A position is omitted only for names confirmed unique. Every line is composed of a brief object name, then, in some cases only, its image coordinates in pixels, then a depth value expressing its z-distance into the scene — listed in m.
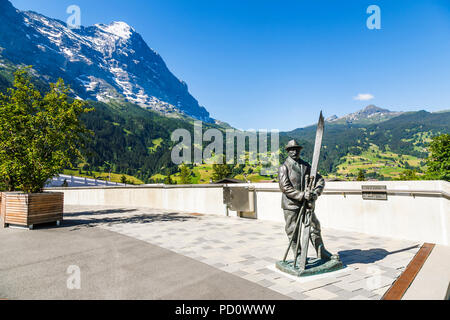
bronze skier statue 5.34
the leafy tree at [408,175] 94.06
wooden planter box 10.39
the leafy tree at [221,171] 88.88
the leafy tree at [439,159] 50.31
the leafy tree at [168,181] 116.29
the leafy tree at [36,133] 11.43
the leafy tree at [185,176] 96.88
